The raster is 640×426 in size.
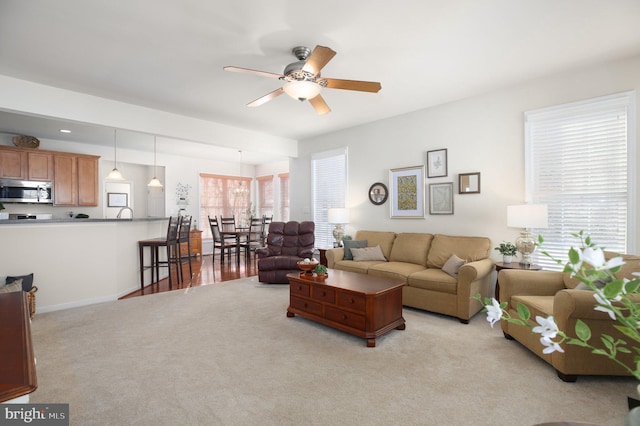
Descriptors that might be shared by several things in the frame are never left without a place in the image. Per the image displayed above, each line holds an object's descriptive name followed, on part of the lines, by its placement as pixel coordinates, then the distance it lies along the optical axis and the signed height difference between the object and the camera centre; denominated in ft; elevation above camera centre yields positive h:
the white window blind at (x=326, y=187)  19.57 +1.57
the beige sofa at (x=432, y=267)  11.29 -2.47
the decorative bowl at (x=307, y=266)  11.90 -2.08
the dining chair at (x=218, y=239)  23.66 -2.19
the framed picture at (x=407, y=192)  15.78 +0.97
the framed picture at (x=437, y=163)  14.88 +2.28
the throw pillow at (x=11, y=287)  9.82 -2.36
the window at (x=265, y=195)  32.22 +1.69
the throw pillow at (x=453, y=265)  12.11 -2.15
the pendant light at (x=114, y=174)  20.29 +2.53
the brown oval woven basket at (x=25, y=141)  19.13 +4.47
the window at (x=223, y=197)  29.73 +1.46
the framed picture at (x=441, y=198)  14.73 +0.59
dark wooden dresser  2.77 -1.49
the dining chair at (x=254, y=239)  24.63 -2.31
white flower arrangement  2.05 -0.55
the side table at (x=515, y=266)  11.19 -2.08
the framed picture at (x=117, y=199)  24.39 +1.09
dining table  23.63 -1.83
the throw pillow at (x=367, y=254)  15.25 -2.12
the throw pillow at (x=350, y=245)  15.96 -1.77
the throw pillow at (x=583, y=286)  7.23 -1.98
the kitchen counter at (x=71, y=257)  12.31 -1.90
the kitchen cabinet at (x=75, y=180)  20.58 +2.25
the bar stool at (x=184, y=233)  18.53 -1.26
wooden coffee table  9.61 -3.05
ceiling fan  8.77 +3.87
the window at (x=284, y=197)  30.66 +1.44
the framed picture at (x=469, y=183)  13.85 +1.21
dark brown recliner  17.24 -2.31
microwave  18.69 +1.36
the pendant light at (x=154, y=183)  22.95 +2.19
